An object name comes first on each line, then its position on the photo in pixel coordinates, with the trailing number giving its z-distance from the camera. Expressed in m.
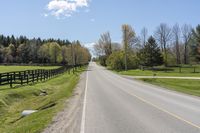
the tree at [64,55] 108.88
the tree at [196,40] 76.42
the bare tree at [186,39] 87.86
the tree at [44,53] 113.24
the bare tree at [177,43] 91.47
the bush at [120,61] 64.76
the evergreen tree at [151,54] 69.26
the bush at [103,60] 92.48
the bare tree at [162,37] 83.68
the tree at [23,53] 116.13
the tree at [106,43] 87.37
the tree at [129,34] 72.61
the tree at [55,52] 109.22
